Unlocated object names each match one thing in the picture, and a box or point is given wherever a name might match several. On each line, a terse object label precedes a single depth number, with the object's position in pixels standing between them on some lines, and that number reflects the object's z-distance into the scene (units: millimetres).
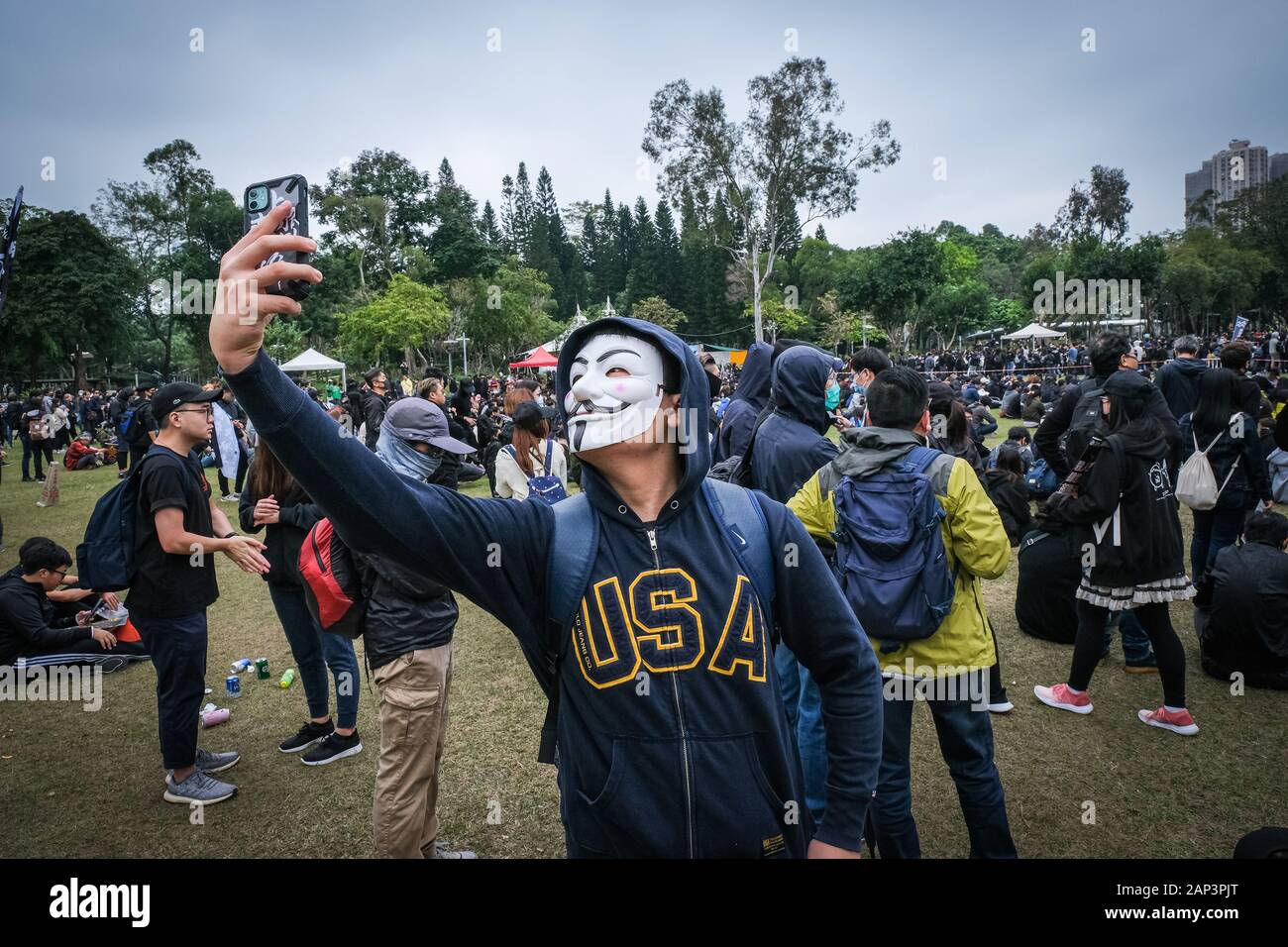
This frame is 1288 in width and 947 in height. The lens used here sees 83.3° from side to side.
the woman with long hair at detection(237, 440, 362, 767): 4293
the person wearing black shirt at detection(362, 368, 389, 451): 10406
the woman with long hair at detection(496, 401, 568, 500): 4980
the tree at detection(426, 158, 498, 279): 49312
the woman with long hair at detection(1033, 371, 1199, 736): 4180
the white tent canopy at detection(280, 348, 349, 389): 24120
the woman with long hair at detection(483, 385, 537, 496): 6171
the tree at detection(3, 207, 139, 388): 35906
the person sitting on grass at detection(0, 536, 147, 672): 5676
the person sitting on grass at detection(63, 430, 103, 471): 19062
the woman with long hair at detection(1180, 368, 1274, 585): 5949
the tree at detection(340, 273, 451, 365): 31864
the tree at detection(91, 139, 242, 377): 40688
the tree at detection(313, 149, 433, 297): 45688
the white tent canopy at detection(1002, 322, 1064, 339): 34775
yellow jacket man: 2967
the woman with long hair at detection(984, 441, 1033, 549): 7535
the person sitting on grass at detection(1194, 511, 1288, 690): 4809
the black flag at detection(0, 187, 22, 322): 8445
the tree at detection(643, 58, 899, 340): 31141
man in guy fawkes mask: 1565
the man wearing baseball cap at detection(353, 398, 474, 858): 3088
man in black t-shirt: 3934
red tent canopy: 30812
